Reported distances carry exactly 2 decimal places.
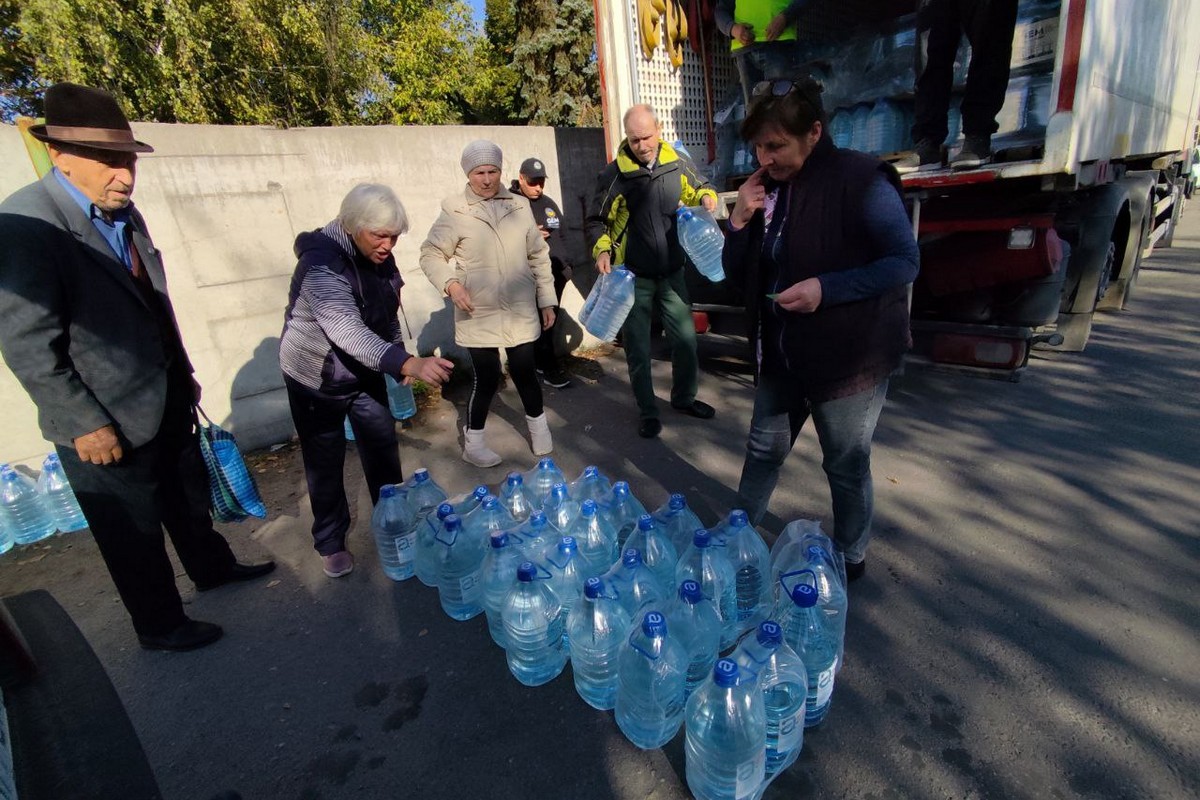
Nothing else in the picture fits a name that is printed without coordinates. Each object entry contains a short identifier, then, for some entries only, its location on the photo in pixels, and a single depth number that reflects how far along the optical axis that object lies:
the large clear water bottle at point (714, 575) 2.30
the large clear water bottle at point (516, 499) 3.00
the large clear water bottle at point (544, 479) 3.13
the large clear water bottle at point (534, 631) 2.29
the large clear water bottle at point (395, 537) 2.96
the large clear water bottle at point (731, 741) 1.72
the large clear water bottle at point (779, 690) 1.76
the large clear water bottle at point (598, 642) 2.15
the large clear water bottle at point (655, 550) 2.47
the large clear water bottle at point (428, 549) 2.78
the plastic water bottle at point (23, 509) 3.50
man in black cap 5.11
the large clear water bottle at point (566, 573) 2.35
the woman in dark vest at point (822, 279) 1.99
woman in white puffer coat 3.62
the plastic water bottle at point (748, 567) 2.39
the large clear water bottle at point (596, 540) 2.66
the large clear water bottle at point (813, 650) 1.99
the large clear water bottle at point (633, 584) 2.18
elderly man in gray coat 2.02
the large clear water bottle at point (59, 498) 3.60
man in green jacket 3.93
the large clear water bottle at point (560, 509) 2.81
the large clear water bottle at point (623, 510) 2.86
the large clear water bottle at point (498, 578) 2.43
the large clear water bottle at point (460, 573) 2.68
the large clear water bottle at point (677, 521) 2.60
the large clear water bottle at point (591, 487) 3.00
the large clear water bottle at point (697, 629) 2.10
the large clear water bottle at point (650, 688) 1.92
